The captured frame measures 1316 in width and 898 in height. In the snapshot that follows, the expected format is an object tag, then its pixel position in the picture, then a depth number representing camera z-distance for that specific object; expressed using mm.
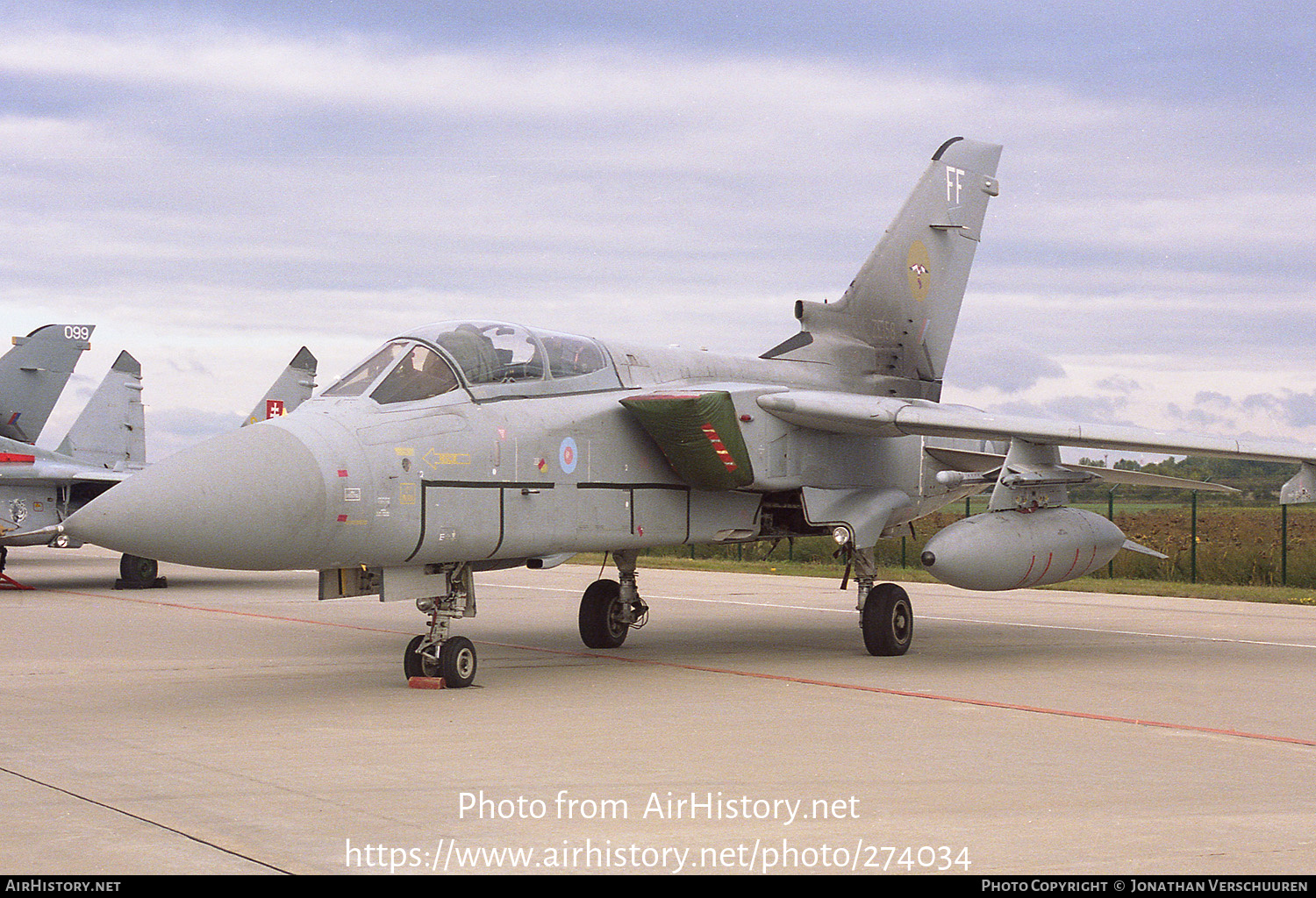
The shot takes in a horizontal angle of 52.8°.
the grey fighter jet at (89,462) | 22438
